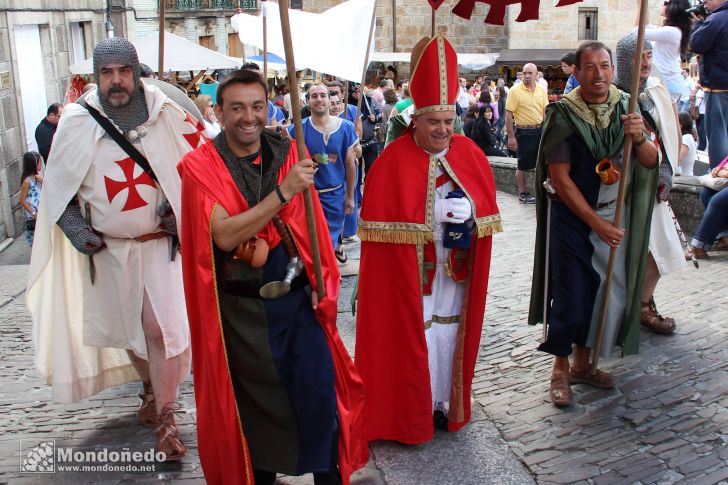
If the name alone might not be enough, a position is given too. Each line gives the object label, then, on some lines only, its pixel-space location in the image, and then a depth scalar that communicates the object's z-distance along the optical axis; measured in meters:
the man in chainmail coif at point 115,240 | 4.52
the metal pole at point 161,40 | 4.67
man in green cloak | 4.87
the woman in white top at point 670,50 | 8.08
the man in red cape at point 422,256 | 4.51
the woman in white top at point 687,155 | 9.61
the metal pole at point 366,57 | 7.58
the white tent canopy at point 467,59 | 29.21
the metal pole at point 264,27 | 6.57
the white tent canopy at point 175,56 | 10.88
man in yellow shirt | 11.79
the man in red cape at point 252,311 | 3.67
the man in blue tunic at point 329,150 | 8.33
